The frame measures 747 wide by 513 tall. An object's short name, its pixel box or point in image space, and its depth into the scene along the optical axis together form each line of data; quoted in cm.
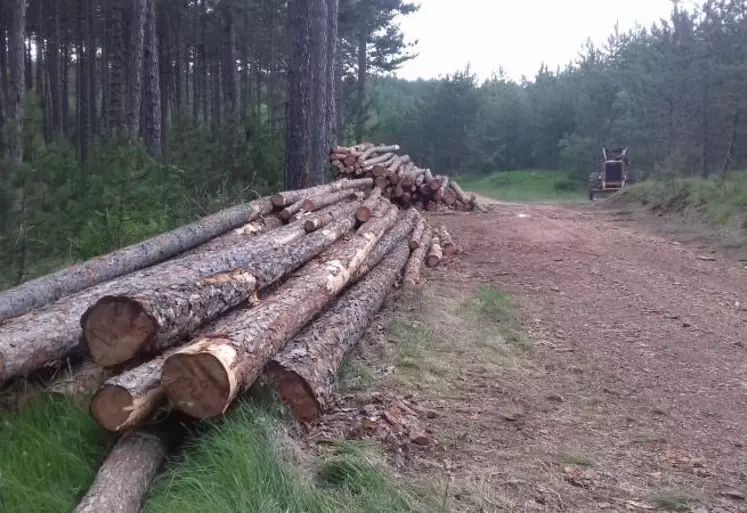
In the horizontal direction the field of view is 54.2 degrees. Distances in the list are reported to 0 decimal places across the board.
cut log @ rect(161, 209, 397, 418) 375
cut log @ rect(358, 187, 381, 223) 997
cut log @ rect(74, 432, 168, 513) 317
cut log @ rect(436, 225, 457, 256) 1120
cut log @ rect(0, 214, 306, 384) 424
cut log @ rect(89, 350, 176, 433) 364
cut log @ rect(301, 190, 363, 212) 953
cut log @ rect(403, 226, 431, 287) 854
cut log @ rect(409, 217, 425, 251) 1029
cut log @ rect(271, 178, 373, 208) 932
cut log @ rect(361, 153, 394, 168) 1592
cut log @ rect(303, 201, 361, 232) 832
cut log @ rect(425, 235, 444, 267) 1017
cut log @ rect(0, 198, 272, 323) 509
